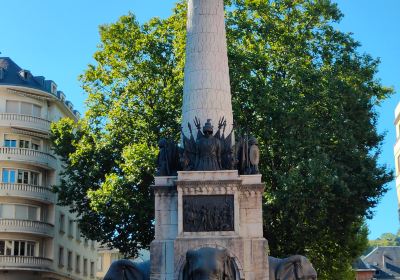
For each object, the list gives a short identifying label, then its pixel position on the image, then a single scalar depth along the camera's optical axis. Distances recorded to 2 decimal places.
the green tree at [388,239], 122.88
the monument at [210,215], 14.37
